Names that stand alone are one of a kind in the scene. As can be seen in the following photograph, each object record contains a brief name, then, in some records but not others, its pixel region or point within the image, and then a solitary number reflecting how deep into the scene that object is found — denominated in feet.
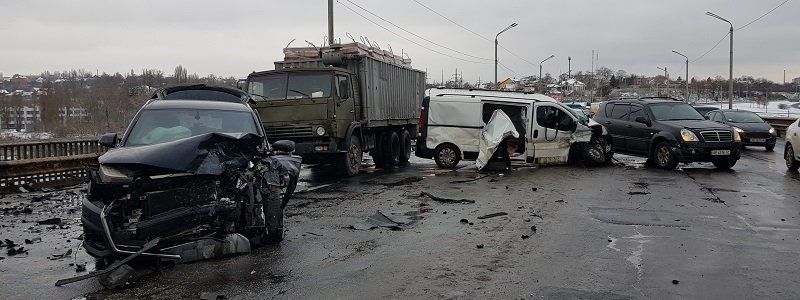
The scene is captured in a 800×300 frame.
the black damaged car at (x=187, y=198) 17.98
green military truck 42.19
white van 51.13
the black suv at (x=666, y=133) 46.98
